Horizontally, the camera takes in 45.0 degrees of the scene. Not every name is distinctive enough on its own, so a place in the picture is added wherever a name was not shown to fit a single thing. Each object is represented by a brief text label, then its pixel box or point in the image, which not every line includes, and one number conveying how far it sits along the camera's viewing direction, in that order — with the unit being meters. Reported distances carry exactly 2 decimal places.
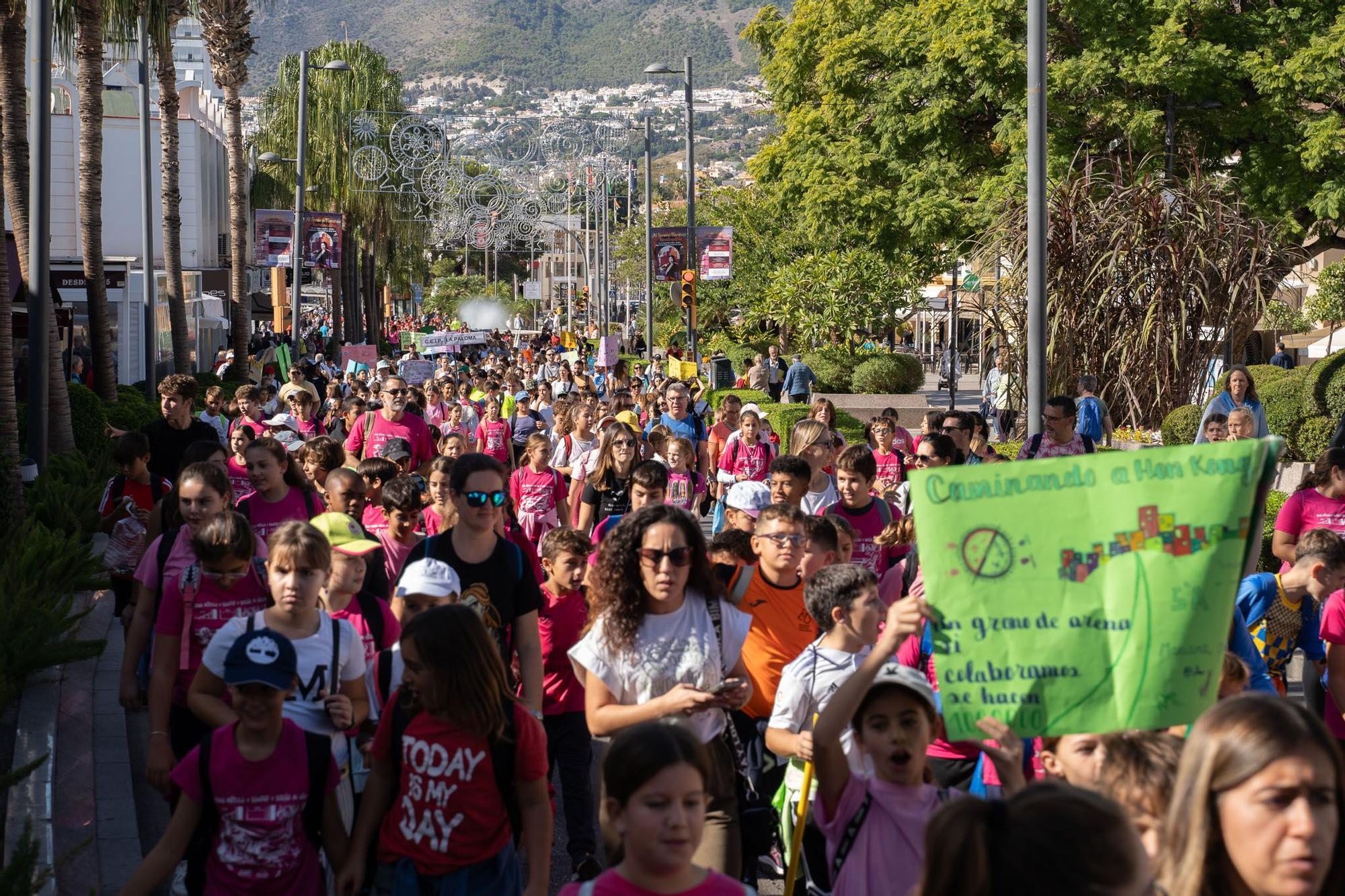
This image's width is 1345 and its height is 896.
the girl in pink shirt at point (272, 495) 7.44
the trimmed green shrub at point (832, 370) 34.66
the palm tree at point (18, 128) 16.86
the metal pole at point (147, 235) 24.84
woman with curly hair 5.05
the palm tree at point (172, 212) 28.14
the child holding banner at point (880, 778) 4.04
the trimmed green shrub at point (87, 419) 19.08
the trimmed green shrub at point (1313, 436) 18.98
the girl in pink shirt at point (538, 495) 10.84
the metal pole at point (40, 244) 13.76
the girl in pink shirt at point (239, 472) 9.90
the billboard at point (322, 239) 37.06
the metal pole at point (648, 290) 40.16
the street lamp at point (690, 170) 34.06
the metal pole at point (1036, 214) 12.23
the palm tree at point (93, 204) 22.30
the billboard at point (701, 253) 35.72
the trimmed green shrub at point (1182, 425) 18.14
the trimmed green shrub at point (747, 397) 27.95
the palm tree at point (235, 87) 32.41
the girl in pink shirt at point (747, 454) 12.27
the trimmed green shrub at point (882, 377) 33.91
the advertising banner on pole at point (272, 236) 36.50
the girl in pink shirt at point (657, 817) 3.47
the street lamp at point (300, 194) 33.59
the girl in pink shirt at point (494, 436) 15.21
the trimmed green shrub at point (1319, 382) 19.25
